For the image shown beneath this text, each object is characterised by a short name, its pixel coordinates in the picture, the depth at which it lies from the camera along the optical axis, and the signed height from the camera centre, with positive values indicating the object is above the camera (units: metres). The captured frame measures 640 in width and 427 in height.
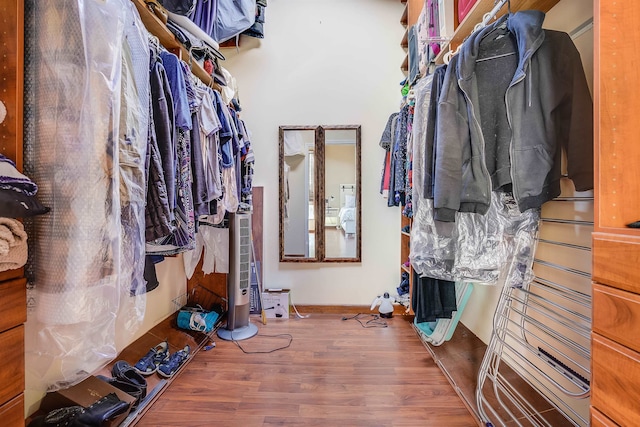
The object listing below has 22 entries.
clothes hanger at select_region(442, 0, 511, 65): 1.04 +0.81
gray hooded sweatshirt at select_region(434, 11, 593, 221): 0.90 +0.33
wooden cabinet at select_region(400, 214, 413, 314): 2.31 -0.30
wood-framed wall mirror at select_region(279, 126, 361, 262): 2.54 +0.19
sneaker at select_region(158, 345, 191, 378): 1.52 -0.89
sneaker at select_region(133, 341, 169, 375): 1.51 -0.87
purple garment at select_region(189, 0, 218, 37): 1.98 +1.51
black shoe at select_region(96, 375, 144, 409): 1.30 -0.86
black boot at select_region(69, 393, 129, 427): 1.05 -0.81
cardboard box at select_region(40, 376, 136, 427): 1.16 -0.81
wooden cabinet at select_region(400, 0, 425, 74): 2.11 +1.64
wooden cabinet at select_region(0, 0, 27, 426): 0.60 +0.16
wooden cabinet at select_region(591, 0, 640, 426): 0.58 +0.08
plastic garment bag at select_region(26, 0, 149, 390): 0.69 +0.08
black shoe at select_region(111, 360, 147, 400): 1.35 -0.84
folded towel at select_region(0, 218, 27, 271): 0.57 -0.07
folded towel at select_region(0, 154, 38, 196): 0.56 +0.07
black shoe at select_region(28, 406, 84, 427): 1.05 -0.82
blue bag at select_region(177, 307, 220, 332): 2.00 -0.81
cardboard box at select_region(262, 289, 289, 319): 2.41 -0.82
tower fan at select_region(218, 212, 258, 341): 2.03 -0.52
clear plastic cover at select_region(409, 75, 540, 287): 1.10 -0.12
